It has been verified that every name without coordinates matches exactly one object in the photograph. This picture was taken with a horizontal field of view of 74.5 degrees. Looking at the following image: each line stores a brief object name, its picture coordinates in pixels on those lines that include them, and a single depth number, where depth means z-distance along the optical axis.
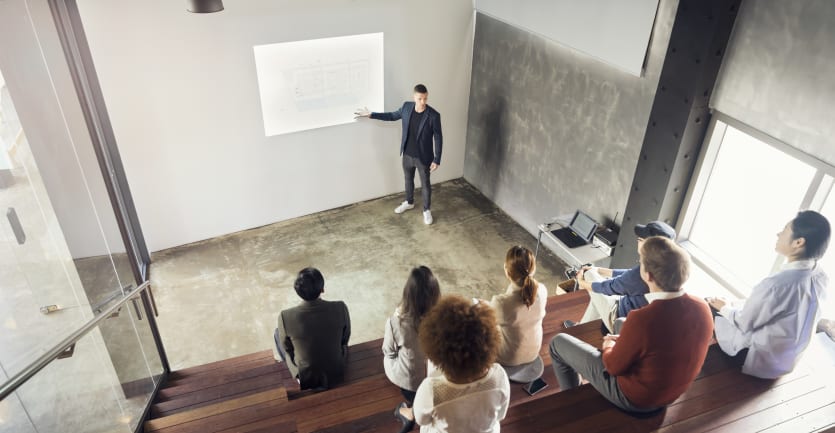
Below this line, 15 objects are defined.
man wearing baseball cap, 3.27
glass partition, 2.64
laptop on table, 5.16
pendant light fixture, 4.12
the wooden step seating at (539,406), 2.88
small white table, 5.07
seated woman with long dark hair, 2.89
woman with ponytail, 2.82
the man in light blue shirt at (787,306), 2.66
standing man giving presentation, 6.13
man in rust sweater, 2.39
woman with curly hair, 2.01
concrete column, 3.85
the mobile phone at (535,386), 3.29
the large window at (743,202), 3.65
